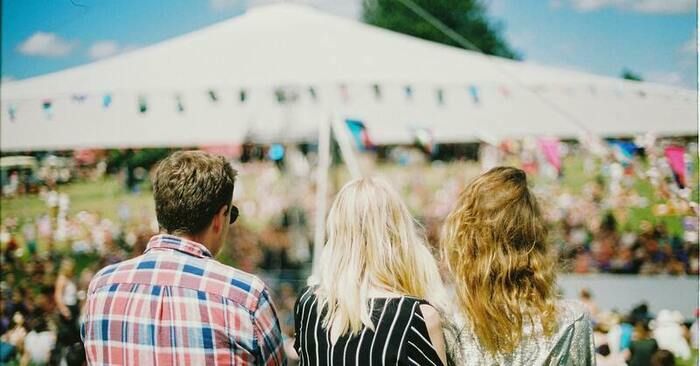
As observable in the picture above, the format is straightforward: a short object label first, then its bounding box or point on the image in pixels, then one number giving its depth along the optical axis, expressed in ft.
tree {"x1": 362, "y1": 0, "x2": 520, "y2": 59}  73.72
